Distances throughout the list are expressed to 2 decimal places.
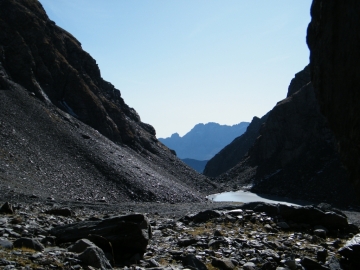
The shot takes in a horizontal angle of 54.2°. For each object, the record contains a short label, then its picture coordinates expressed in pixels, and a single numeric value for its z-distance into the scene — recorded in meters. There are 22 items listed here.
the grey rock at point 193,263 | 12.45
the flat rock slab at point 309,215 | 21.83
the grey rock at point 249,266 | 13.15
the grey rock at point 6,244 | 11.26
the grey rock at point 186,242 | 15.80
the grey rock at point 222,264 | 13.07
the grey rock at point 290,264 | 13.77
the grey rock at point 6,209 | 19.63
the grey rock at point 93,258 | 10.63
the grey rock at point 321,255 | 15.50
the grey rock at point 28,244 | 11.59
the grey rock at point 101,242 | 13.00
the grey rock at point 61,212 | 23.55
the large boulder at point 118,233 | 13.27
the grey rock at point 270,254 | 14.75
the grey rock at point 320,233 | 19.77
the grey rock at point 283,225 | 21.14
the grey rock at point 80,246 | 11.56
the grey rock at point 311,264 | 14.05
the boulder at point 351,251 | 15.34
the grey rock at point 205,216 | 23.13
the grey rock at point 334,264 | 14.61
